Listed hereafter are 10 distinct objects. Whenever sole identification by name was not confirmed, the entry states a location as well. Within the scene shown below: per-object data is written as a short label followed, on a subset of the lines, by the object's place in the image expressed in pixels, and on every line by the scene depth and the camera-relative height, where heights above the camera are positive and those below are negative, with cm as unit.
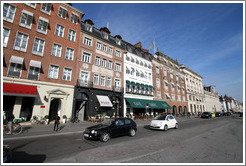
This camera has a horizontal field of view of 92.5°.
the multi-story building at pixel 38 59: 1384 +583
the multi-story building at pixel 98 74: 1894 +538
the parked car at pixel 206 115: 3164 -207
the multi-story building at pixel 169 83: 3256 +701
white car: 1181 -170
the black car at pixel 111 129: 759 -173
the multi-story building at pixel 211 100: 5538 +368
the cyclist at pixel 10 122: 926 -157
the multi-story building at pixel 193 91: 4357 +642
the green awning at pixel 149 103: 2324 +46
